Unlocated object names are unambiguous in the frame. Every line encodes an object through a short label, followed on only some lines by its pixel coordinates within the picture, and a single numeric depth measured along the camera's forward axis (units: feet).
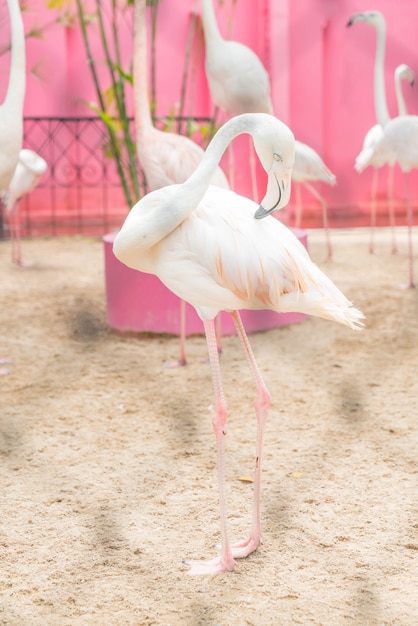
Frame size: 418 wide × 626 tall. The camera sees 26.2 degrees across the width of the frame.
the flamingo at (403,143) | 11.60
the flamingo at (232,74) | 9.68
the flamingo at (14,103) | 8.45
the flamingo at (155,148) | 8.78
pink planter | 9.85
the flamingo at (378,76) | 13.10
